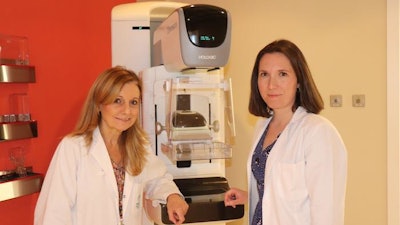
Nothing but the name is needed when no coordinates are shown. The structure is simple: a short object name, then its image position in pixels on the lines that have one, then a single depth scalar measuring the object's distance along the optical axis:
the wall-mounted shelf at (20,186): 2.15
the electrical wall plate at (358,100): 2.87
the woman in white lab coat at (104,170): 1.63
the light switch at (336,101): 2.94
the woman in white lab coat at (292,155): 1.38
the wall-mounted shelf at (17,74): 2.16
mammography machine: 1.75
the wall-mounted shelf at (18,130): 2.19
